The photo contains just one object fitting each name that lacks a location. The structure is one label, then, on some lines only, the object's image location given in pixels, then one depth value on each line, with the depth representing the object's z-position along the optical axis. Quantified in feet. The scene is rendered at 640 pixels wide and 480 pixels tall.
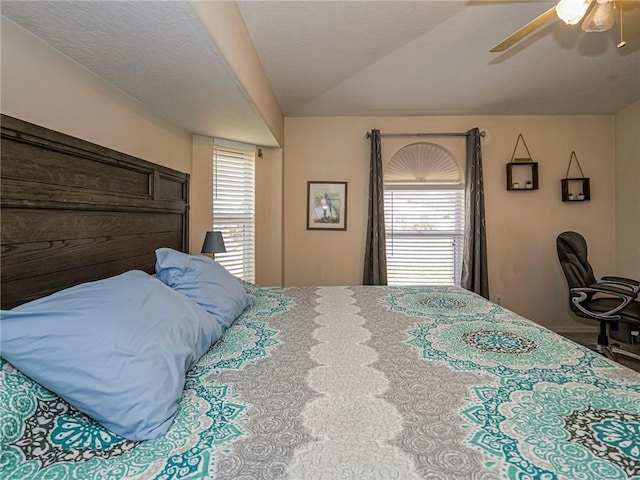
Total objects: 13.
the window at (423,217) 12.68
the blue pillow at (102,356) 2.56
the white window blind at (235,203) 10.57
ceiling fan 5.29
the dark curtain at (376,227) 11.87
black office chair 8.48
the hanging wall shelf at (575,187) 12.00
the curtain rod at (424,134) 12.12
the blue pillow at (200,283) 5.06
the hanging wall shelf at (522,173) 12.04
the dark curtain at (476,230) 11.68
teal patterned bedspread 2.23
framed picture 12.53
